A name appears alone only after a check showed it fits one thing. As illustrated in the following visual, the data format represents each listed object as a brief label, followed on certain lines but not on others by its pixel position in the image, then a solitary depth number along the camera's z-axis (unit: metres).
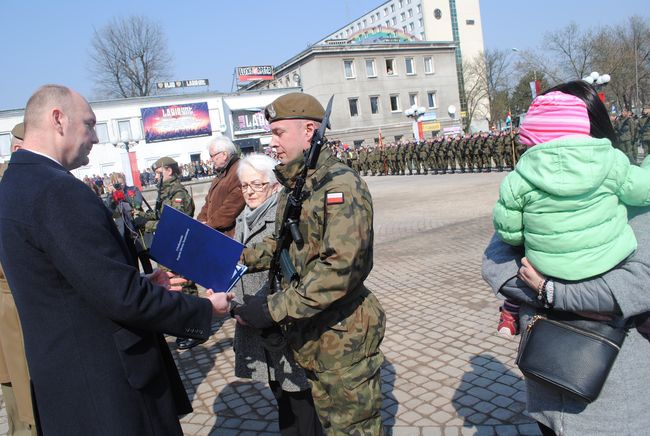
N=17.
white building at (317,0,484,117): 73.62
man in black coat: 1.67
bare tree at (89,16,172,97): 48.81
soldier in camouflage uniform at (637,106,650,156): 14.03
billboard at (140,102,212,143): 41.81
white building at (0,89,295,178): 40.78
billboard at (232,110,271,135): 44.95
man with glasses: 4.52
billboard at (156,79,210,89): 48.81
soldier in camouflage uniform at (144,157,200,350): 5.38
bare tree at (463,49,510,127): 56.66
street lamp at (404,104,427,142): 27.53
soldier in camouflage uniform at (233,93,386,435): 1.89
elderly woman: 2.59
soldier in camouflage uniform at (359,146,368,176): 27.97
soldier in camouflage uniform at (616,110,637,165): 14.25
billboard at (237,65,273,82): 54.06
